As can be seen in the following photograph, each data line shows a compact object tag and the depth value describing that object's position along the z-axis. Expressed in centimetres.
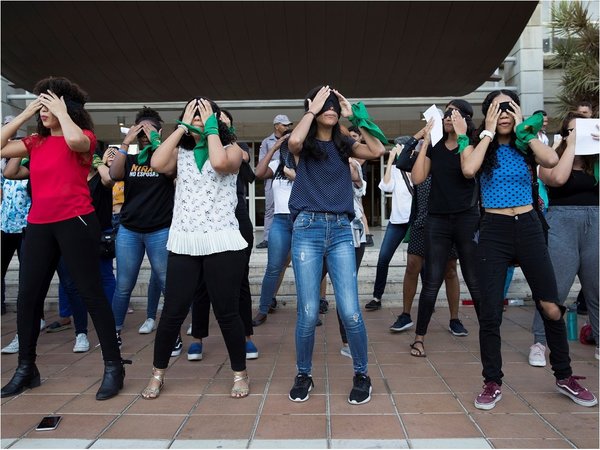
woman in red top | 358
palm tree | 1122
